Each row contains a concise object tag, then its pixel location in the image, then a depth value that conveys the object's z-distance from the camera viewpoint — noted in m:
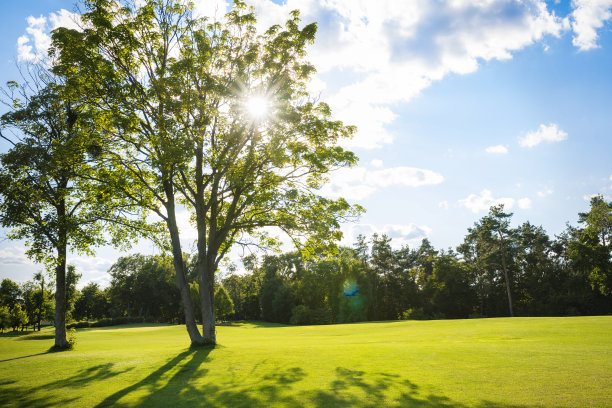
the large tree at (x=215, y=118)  16.45
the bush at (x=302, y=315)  67.00
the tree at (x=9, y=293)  66.81
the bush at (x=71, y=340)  19.66
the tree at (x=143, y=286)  84.00
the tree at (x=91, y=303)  93.12
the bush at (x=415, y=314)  65.52
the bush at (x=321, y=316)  67.12
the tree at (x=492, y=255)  64.81
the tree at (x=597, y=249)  51.78
